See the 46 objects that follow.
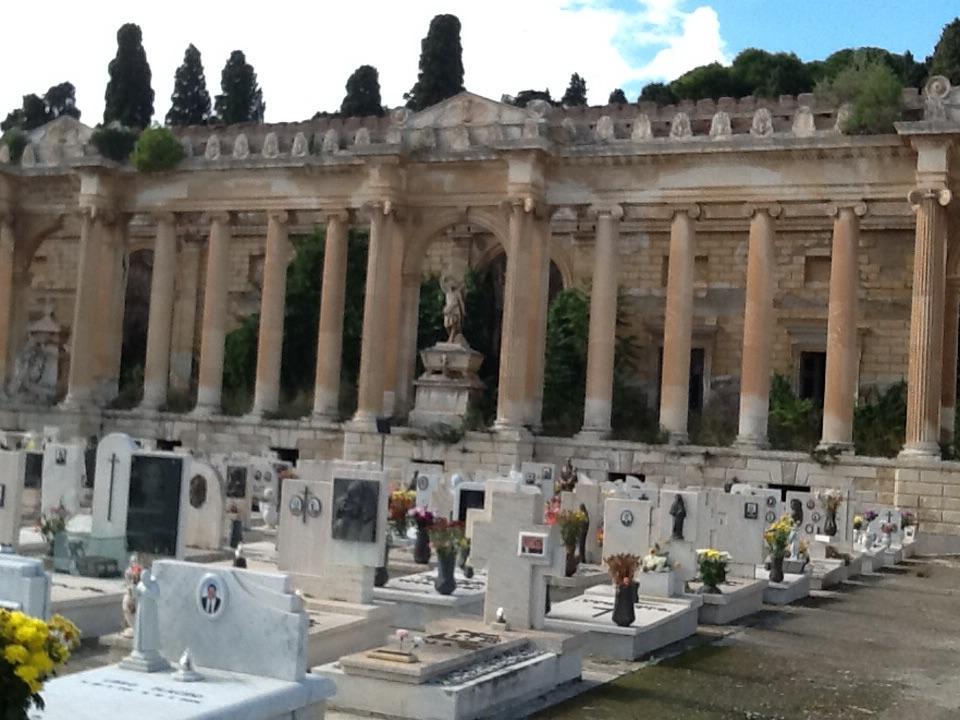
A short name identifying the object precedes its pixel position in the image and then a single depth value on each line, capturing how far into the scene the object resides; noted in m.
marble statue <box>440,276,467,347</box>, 30.05
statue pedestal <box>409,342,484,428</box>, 29.47
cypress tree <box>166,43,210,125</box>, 59.28
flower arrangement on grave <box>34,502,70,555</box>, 14.00
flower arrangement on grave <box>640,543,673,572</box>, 13.93
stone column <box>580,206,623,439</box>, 28.88
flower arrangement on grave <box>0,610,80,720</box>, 5.10
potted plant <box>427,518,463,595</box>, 13.25
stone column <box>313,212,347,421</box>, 31.17
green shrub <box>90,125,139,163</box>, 34.00
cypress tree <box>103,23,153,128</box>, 49.25
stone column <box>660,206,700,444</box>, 28.34
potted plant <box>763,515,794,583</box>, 16.62
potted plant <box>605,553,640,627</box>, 11.86
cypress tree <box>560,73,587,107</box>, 63.66
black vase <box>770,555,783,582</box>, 16.61
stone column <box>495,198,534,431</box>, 28.94
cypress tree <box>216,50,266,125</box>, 57.84
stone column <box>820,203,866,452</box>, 26.70
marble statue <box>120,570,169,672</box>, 7.38
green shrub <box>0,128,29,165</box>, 35.91
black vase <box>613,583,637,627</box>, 11.84
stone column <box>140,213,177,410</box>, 33.34
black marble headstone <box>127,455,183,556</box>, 13.30
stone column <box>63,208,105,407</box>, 33.78
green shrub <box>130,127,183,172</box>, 33.03
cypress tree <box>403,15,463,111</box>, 51.16
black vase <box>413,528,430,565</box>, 16.58
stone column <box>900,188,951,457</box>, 25.77
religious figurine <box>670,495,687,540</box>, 15.44
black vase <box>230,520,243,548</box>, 17.38
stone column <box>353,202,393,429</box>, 30.31
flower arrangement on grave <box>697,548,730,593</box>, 14.52
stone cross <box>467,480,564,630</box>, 11.04
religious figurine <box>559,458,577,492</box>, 21.33
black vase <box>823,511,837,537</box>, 21.80
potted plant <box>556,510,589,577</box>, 15.27
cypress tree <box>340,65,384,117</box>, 56.44
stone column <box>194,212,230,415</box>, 32.75
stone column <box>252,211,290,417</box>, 32.03
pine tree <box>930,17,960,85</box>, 48.75
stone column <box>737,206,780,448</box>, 27.58
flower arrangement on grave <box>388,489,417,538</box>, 18.88
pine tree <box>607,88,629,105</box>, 66.75
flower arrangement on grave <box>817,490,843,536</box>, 21.81
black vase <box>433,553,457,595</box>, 13.23
